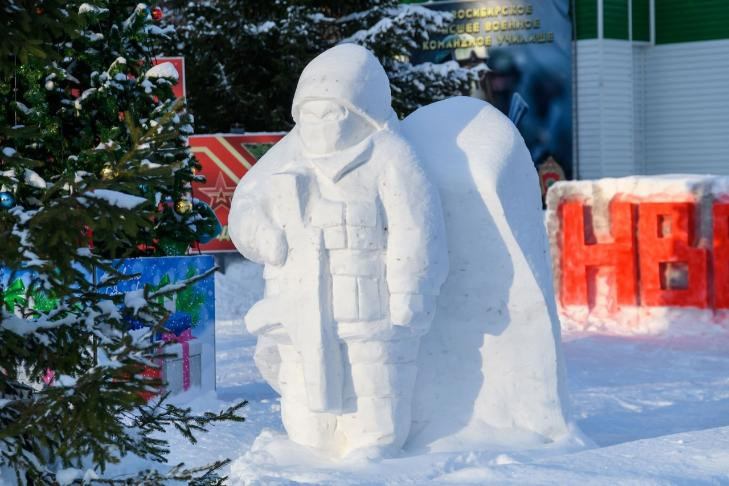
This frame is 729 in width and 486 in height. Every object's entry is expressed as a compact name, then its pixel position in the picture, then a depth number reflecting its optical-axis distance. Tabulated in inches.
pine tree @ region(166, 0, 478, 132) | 671.8
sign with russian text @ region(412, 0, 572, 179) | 813.9
